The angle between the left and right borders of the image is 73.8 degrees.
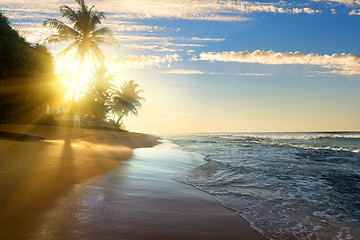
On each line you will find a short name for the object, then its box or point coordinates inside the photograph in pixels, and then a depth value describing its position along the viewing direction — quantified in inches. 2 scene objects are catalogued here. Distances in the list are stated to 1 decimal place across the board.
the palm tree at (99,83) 1513.3
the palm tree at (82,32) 857.5
